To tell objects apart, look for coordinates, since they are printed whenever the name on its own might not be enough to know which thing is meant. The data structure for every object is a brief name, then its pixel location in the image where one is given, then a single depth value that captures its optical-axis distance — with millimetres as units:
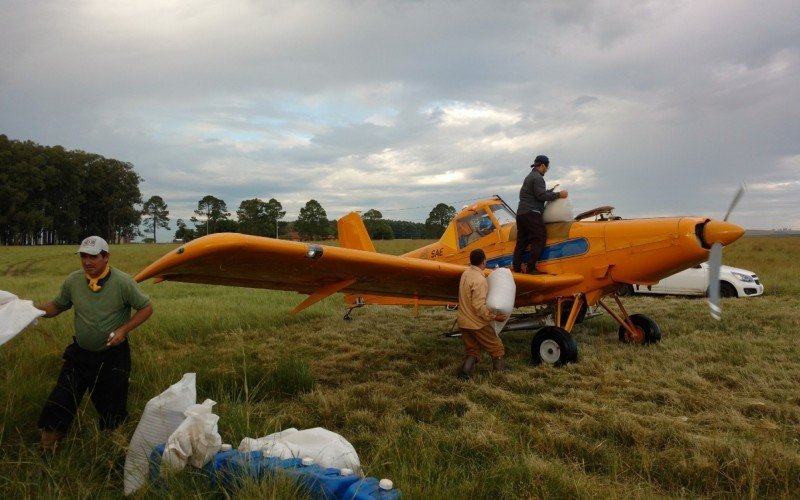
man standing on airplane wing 6234
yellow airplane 3943
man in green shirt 3236
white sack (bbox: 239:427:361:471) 2512
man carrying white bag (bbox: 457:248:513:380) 5203
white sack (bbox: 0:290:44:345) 2922
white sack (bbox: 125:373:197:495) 2719
